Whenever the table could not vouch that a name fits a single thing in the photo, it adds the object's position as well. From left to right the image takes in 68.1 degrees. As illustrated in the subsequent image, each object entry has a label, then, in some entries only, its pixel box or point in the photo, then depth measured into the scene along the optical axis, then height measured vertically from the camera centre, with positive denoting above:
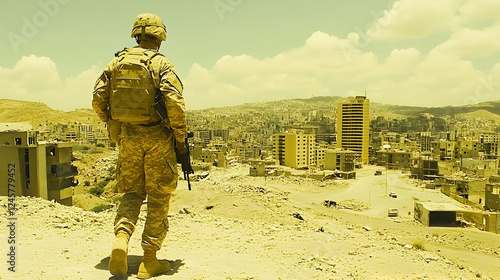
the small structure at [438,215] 26.24 -6.69
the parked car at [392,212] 29.61 -7.30
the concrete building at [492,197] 33.03 -6.84
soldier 4.59 -0.08
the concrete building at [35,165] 17.42 -2.14
